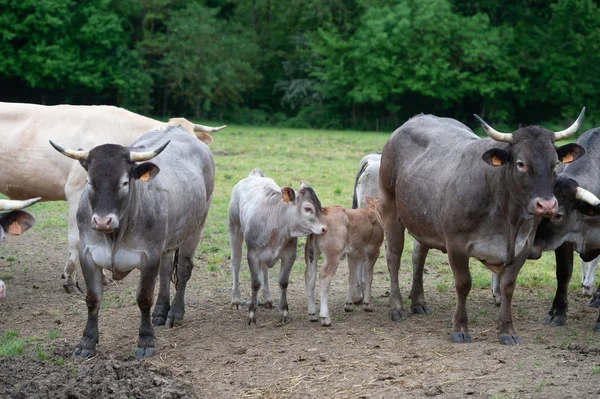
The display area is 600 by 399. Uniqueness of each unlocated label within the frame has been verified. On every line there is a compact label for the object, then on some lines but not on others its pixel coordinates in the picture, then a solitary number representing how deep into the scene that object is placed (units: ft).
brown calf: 29.48
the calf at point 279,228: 29.09
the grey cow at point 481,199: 24.40
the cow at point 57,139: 34.09
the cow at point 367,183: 37.32
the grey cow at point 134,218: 23.84
